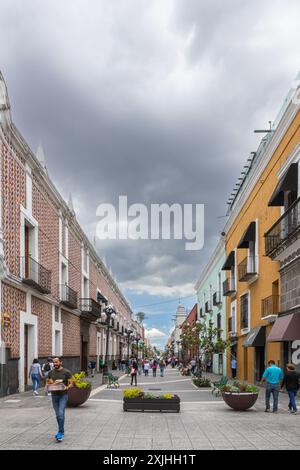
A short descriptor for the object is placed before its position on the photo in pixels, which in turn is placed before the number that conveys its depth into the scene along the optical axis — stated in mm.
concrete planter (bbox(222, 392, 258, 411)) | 15617
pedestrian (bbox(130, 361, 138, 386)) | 28900
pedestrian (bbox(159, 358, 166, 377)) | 41725
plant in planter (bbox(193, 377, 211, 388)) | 27172
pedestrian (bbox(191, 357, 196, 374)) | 40288
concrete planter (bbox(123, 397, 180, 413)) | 15477
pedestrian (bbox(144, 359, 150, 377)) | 43625
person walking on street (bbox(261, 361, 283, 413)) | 15609
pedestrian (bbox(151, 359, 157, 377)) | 41250
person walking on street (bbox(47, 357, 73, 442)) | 10516
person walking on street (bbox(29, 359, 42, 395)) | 21734
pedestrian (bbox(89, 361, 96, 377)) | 39719
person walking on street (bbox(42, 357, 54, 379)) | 24362
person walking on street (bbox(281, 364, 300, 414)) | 15242
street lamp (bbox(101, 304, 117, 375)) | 30172
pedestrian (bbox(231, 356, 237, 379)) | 33812
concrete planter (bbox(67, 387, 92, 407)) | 16484
